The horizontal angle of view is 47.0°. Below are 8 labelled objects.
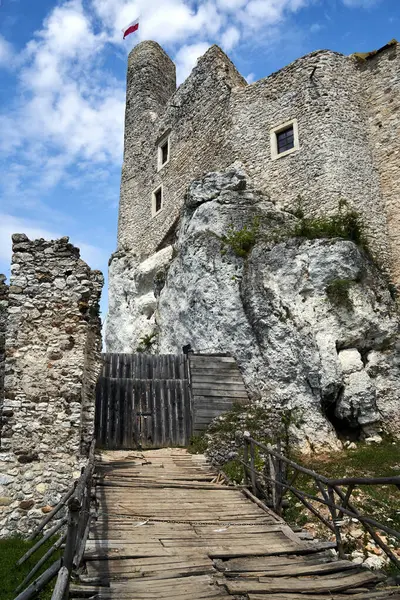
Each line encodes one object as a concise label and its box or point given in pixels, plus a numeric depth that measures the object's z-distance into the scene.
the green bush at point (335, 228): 13.55
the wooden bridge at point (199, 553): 3.94
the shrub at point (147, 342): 18.32
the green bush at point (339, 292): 12.18
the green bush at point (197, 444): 10.51
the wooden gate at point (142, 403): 11.09
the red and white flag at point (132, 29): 25.67
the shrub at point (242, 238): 14.38
